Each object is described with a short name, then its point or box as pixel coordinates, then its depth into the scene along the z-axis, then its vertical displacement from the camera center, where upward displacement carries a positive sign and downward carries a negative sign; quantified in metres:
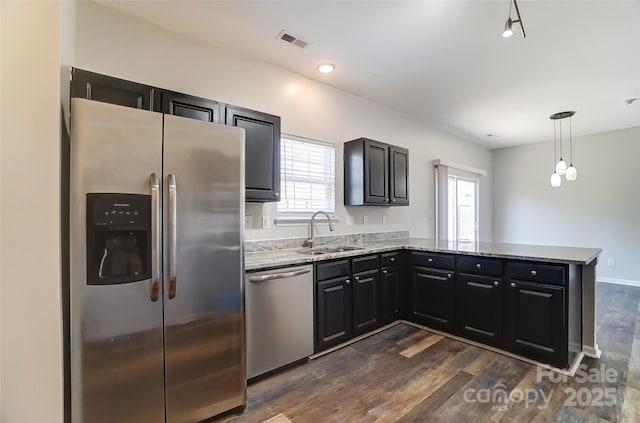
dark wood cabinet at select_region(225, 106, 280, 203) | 2.44 +0.53
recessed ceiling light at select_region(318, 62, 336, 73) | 2.98 +1.49
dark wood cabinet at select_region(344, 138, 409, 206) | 3.47 +0.48
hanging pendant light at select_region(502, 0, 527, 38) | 1.83 +1.14
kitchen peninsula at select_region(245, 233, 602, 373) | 2.39 -0.73
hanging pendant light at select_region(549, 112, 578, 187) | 3.86 +0.58
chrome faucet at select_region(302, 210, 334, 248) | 3.19 -0.19
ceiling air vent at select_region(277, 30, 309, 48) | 2.48 +1.50
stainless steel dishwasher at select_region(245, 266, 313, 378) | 2.15 -0.81
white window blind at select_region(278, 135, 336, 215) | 3.13 +0.41
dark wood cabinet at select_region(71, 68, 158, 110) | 1.75 +0.77
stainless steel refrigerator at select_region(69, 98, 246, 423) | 1.43 -0.29
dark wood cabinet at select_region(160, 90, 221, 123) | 2.05 +0.78
